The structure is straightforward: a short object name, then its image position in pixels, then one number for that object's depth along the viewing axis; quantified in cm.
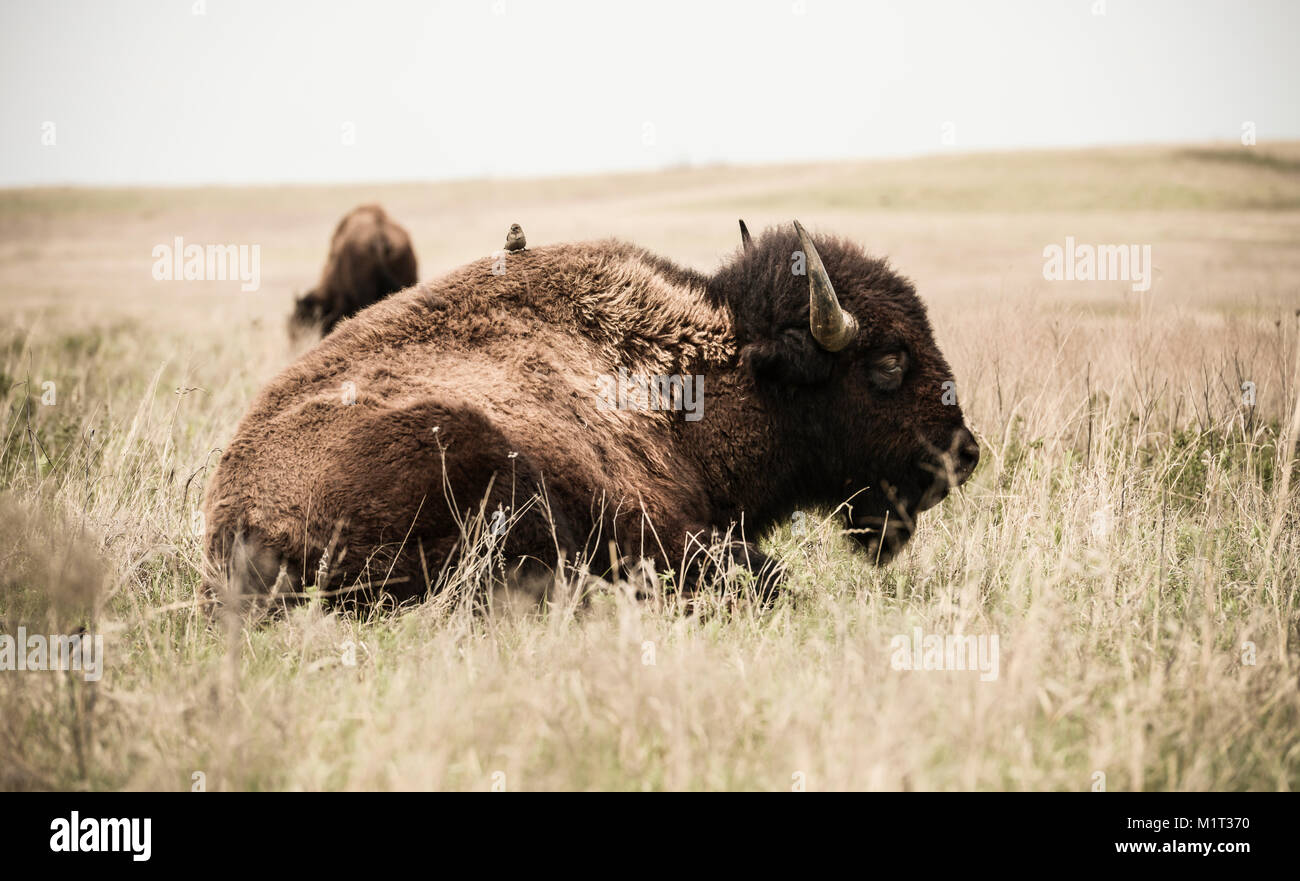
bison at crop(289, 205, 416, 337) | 2952
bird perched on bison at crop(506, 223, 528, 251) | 998
